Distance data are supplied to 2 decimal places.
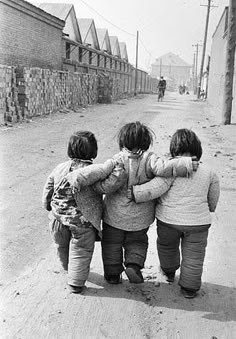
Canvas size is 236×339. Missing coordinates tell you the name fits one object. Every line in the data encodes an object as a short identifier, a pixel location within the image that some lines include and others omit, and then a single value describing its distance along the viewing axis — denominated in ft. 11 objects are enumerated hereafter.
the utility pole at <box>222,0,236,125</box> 47.19
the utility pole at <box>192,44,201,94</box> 275.80
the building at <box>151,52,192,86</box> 417.69
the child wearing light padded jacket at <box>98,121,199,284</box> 9.67
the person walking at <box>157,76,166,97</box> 91.08
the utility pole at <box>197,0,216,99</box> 152.98
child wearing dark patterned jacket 9.78
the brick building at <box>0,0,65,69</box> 54.85
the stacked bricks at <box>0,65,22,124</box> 42.09
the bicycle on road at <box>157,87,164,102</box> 95.51
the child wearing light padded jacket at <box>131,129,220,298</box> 9.66
